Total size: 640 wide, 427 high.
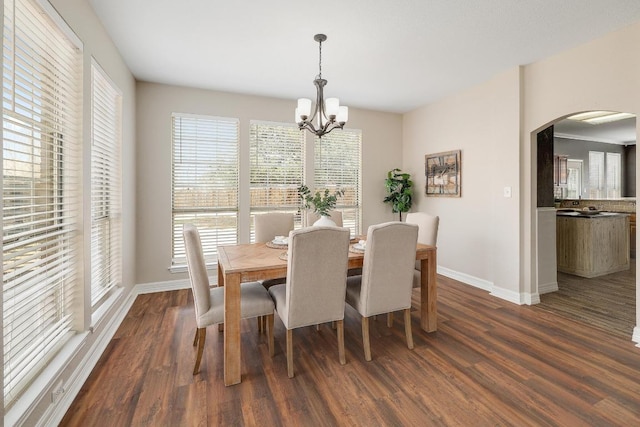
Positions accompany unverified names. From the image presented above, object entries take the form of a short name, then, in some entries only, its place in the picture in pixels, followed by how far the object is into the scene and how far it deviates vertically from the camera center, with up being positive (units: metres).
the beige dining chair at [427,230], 3.15 -0.19
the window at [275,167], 4.49 +0.68
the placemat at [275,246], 2.94 -0.32
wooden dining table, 2.09 -0.47
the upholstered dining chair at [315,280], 2.08 -0.47
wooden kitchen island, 4.52 -0.48
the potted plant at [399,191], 5.04 +0.35
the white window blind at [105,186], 2.61 +0.26
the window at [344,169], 4.89 +0.71
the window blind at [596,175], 7.89 +0.93
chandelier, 2.78 +0.92
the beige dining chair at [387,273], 2.33 -0.48
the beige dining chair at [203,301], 2.13 -0.65
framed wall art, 4.43 +0.58
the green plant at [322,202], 2.88 +0.10
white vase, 2.98 -0.09
